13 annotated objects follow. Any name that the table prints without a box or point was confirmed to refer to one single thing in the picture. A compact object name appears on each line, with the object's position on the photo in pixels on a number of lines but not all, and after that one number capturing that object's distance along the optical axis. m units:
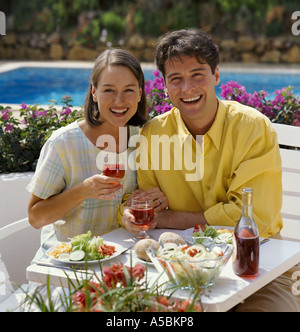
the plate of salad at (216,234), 2.29
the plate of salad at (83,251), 2.21
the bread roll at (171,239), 2.23
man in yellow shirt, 2.67
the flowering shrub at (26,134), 4.11
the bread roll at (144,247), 2.25
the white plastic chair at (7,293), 2.53
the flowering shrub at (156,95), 4.17
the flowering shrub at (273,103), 4.33
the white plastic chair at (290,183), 3.45
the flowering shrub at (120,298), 1.66
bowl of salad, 1.95
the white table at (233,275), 1.94
